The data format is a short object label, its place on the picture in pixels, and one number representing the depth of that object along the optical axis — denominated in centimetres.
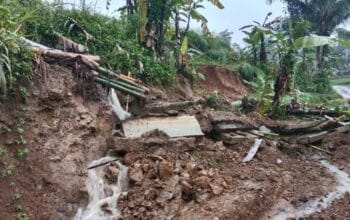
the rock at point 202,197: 561
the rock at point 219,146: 716
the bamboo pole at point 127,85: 703
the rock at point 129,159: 606
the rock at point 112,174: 584
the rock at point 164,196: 535
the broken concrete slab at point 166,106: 730
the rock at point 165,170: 575
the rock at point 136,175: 575
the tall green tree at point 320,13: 2331
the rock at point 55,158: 564
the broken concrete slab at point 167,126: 677
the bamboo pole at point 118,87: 689
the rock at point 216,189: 581
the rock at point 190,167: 605
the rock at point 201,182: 584
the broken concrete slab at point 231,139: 767
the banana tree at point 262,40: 1541
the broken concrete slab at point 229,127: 780
